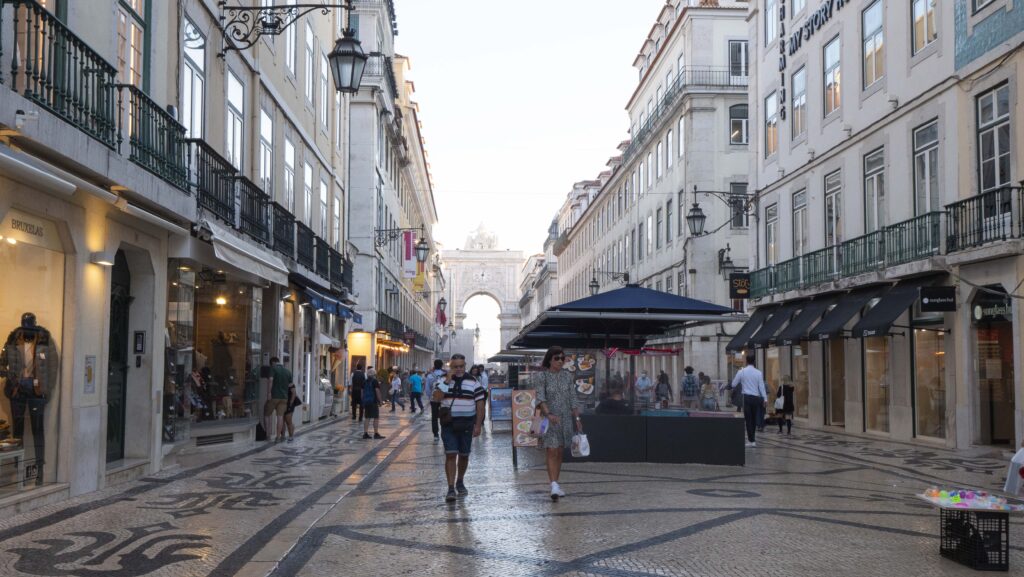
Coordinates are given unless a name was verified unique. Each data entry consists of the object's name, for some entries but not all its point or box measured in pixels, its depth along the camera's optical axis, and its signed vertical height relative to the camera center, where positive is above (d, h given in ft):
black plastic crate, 22.52 -4.09
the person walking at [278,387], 58.90 -1.76
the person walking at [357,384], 78.02 -2.17
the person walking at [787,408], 75.05 -3.73
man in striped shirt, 34.35 -1.94
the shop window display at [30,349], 31.35 +0.23
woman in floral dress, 34.68 -1.52
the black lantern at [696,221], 98.73 +13.28
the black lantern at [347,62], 43.32 +12.56
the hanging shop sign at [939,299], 59.26 +3.39
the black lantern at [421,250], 132.36 +14.02
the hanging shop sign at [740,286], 96.94 +6.77
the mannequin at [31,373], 31.73 -0.55
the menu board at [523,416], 48.01 -2.80
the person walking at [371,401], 64.44 -2.83
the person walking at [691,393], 47.88 -1.69
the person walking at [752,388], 61.57 -1.87
